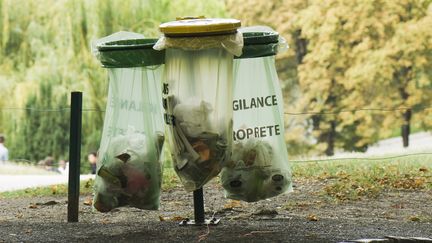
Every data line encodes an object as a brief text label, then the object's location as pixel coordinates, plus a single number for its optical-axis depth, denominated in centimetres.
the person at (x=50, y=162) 2419
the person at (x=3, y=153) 2003
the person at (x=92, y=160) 2288
